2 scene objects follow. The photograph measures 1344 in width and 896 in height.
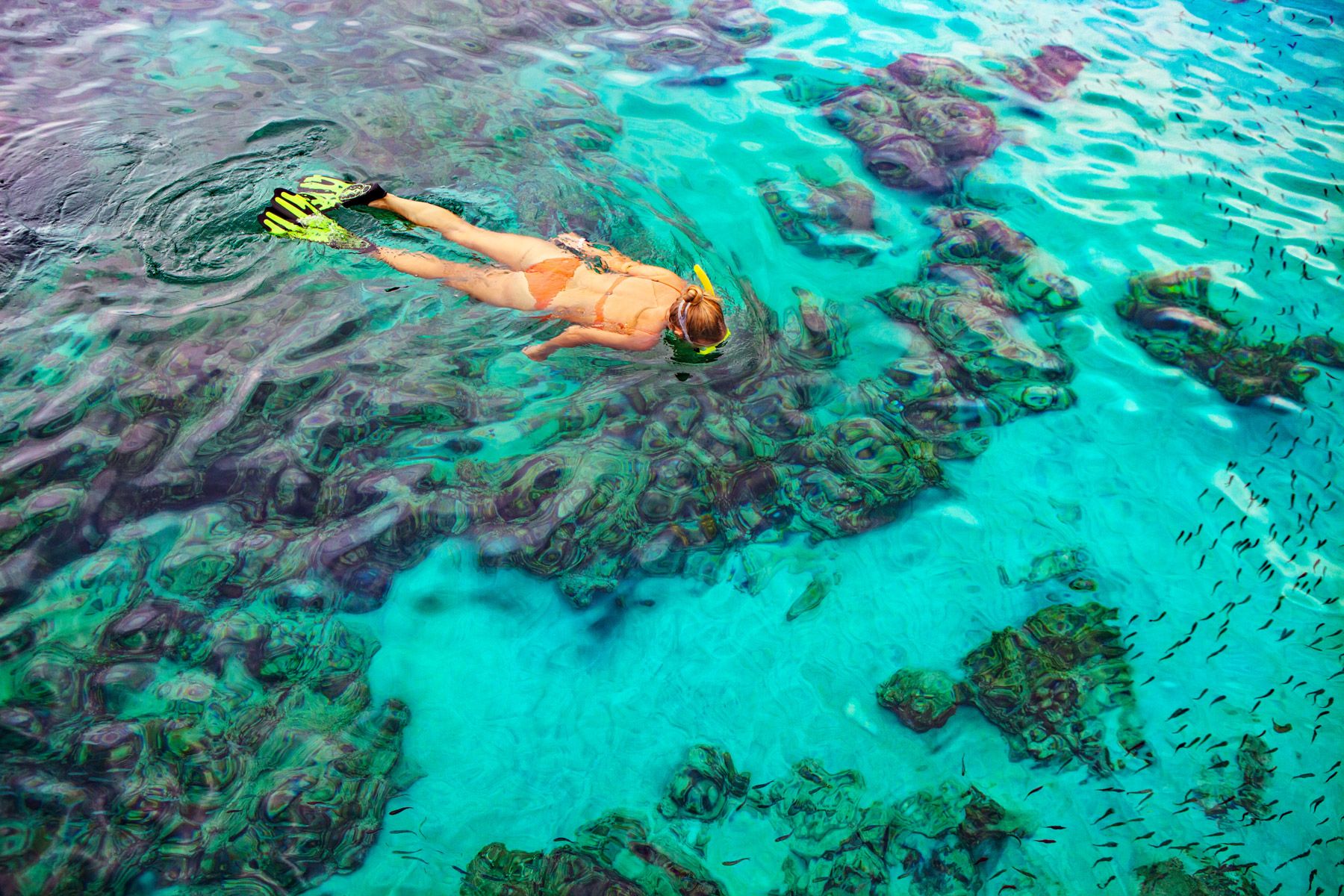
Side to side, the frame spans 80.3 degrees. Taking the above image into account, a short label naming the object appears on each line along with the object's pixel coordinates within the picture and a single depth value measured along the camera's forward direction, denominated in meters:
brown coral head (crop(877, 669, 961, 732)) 4.03
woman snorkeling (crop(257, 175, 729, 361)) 4.92
